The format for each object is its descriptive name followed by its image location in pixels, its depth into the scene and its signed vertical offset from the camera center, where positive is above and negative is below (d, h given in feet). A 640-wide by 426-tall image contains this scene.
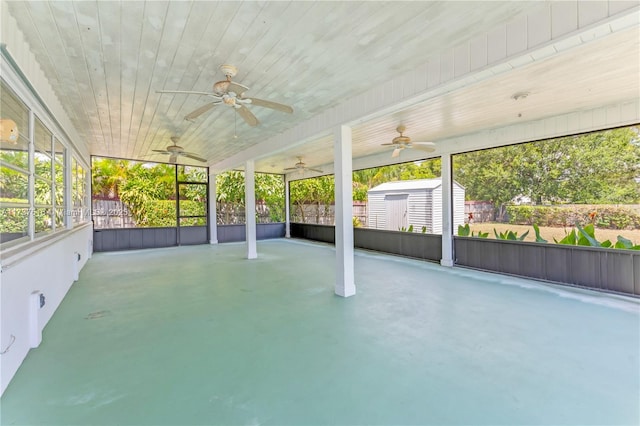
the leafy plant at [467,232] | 19.24 -1.50
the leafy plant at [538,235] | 16.49 -1.47
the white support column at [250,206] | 24.14 +0.63
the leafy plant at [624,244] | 13.61 -1.72
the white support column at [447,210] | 20.25 +0.06
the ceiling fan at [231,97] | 10.14 +4.45
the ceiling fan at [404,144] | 17.76 +4.29
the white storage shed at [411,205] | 21.88 +0.53
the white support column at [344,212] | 13.82 +0.01
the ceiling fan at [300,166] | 28.45 +4.67
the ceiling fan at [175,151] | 19.80 +4.44
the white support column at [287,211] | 39.29 +0.27
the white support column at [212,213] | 33.09 +0.10
